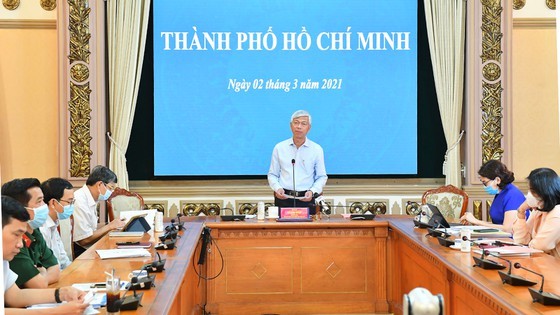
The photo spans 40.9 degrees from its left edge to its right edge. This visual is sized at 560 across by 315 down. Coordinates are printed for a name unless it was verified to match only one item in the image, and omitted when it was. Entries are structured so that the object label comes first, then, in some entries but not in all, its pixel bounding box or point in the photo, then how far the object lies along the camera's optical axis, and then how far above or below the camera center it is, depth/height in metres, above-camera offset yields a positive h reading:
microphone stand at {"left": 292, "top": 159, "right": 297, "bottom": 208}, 5.92 -0.21
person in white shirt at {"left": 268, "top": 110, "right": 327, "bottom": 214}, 6.35 -0.15
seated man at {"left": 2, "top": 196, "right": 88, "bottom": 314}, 2.68 -0.54
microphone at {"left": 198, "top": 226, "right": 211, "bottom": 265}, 5.03 -0.65
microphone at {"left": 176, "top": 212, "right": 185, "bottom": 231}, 5.39 -0.55
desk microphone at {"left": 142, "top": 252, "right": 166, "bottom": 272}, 3.60 -0.56
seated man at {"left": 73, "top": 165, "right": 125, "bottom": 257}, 5.24 -0.41
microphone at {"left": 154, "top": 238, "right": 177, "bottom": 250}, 4.41 -0.56
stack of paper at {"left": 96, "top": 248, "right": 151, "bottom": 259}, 4.07 -0.57
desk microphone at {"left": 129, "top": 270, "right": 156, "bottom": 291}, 3.13 -0.56
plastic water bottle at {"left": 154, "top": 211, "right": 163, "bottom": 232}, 5.18 -0.51
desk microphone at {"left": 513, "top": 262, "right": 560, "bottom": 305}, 2.76 -0.55
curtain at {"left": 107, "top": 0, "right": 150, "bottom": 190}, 7.30 +0.82
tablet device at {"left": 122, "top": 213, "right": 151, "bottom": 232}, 5.10 -0.51
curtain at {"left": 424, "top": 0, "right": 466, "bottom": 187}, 7.47 +0.84
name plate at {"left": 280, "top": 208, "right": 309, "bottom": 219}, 5.86 -0.51
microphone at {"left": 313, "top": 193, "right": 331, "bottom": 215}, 6.07 -0.45
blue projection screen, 7.49 +0.68
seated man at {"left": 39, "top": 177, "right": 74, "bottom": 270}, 4.30 -0.30
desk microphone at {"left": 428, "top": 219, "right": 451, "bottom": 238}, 4.70 -0.53
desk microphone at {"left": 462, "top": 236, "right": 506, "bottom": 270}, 3.60 -0.56
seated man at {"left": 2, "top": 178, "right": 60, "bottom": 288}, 3.22 -0.46
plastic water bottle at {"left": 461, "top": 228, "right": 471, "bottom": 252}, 4.20 -0.53
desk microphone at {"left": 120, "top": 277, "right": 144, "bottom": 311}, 2.78 -0.56
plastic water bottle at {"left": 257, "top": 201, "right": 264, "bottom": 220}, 5.88 -0.49
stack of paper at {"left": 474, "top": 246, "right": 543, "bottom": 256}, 3.96 -0.55
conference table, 5.67 -0.90
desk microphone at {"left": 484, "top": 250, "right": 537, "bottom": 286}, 3.14 -0.56
